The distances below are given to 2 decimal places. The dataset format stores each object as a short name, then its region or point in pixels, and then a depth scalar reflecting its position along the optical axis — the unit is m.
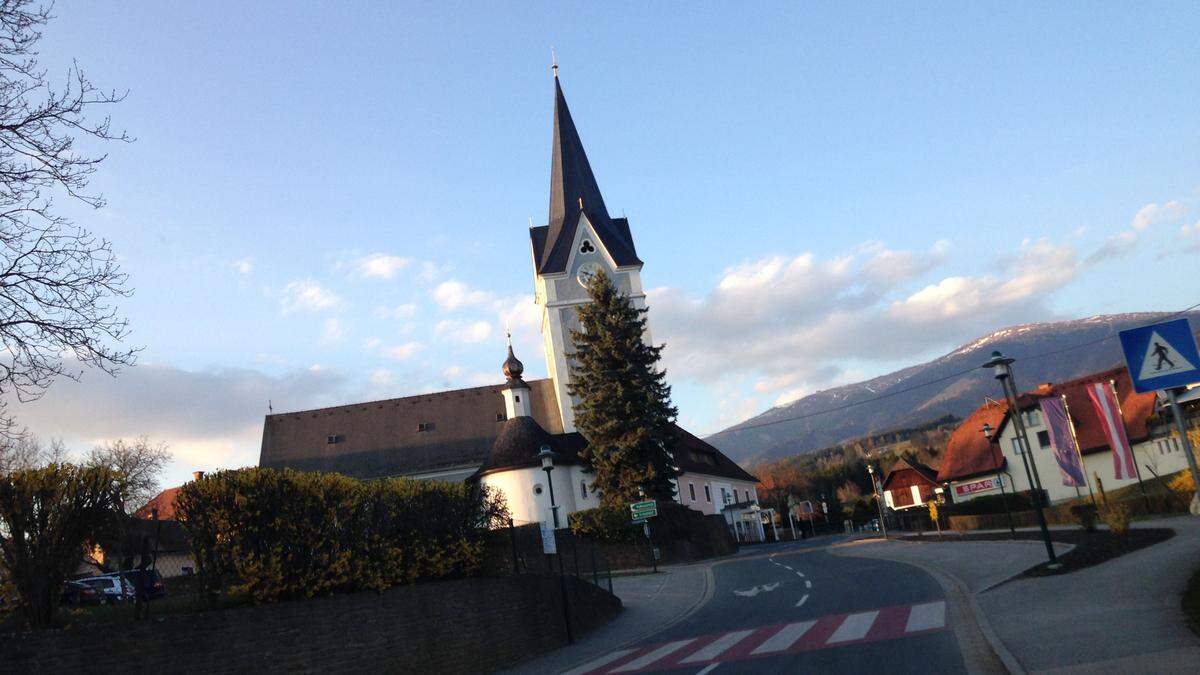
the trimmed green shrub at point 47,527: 11.70
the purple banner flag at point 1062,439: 39.47
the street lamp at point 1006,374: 20.30
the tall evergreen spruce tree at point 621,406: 48.31
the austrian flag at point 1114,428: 37.19
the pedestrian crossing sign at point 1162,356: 9.13
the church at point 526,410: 64.62
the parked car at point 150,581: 13.19
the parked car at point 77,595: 12.27
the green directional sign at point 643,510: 39.91
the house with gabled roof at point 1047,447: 49.12
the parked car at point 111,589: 13.24
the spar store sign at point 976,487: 65.12
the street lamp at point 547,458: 23.67
